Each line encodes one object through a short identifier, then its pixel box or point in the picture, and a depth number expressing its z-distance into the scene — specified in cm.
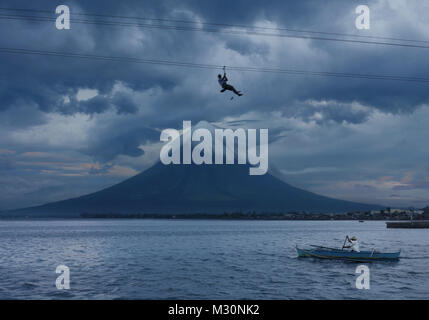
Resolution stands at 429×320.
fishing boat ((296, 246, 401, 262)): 5094
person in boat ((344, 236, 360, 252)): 5019
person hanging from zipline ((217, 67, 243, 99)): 2457
